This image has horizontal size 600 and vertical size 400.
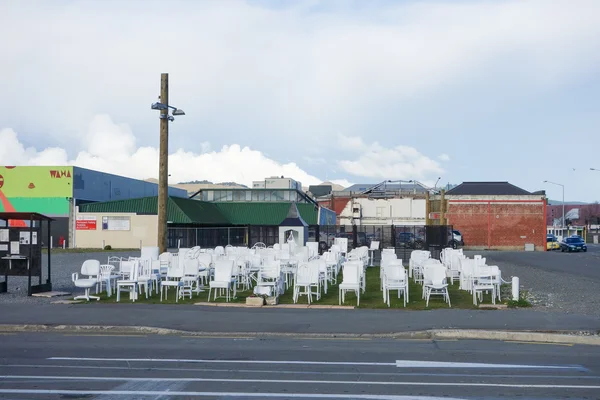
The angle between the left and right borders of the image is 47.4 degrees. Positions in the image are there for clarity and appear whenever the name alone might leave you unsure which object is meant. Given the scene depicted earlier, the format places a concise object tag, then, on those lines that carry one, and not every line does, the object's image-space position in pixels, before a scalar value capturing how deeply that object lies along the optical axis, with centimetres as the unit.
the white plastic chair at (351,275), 1878
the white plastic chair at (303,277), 1869
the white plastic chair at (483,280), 1856
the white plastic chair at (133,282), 1904
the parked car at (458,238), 5976
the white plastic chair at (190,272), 1980
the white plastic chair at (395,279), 1870
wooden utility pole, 2541
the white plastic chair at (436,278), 1838
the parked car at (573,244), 6231
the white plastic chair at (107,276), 2015
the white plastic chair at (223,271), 1880
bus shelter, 2033
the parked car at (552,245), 7019
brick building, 7169
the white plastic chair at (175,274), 1916
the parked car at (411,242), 4422
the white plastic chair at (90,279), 1895
